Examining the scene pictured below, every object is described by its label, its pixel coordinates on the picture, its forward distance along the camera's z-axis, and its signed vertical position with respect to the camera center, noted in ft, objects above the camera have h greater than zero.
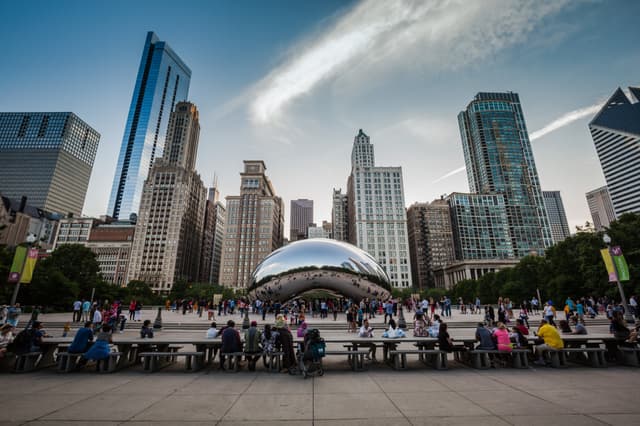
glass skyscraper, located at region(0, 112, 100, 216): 446.60 +227.68
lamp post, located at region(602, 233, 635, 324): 40.45 +0.48
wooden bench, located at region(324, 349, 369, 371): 22.41 -4.65
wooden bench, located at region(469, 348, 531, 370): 23.81 -4.67
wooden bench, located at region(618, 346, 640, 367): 23.53 -4.51
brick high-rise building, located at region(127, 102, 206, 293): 337.72 +89.26
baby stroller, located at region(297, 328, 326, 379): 21.22 -3.80
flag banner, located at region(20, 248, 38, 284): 40.40 +5.25
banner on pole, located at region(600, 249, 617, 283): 42.56 +5.30
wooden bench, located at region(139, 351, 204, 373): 22.58 -4.80
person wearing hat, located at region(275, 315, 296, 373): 22.45 -3.65
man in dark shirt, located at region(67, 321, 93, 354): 22.66 -3.08
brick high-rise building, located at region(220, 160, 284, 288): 369.30 +95.09
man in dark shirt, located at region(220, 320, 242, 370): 23.50 -3.30
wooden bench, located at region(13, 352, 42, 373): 22.11 -4.52
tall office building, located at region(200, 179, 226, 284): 450.71 +96.39
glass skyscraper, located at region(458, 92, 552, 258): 385.09 +203.21
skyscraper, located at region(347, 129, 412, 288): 334.24 +99.77
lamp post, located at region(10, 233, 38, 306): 39.42 +8.63
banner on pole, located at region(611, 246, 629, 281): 41.45 +5.24
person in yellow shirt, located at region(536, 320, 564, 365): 23.88 -3.28
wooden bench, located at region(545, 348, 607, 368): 23.35 -4.59
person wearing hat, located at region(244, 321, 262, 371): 23.32 -3.56
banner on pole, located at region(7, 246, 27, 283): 40.04 +5.52
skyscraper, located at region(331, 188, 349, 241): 470.76 +138.84
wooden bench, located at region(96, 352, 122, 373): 22.62 -4.81
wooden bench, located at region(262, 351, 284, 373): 23.02 -4.58
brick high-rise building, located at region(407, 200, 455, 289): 402.52 +83.20
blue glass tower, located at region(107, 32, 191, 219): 481.46 +305.97
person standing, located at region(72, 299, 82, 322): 61.19 -1.60
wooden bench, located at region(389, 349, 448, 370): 22.98 -4.76
